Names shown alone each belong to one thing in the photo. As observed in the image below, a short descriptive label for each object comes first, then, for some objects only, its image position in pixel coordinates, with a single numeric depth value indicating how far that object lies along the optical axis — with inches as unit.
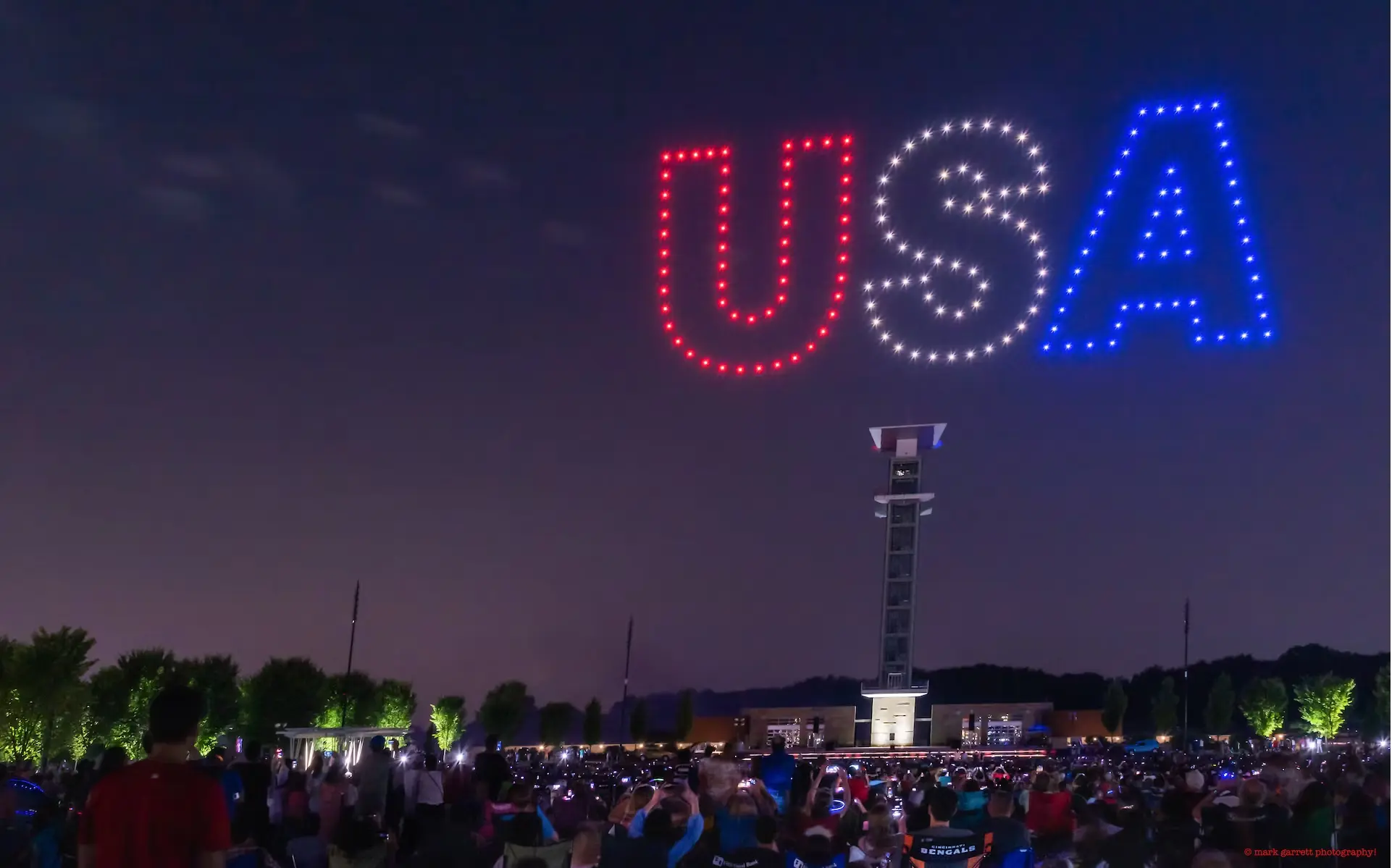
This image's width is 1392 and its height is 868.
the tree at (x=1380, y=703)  3656.5
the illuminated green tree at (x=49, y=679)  2583.7
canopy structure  1284.4
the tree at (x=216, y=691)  3299.7
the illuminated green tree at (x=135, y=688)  3009.4
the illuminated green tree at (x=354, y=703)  3865.7
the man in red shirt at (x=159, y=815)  203.5
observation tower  2751.0
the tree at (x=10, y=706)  2568.9
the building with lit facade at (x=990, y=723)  2960.1
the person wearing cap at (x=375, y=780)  562.3
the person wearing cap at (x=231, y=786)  541.6
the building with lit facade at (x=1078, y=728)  3267.7
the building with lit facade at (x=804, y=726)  3020.9
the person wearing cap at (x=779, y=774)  563.8
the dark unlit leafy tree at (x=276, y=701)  3572.8
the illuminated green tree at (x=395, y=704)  4330.7
